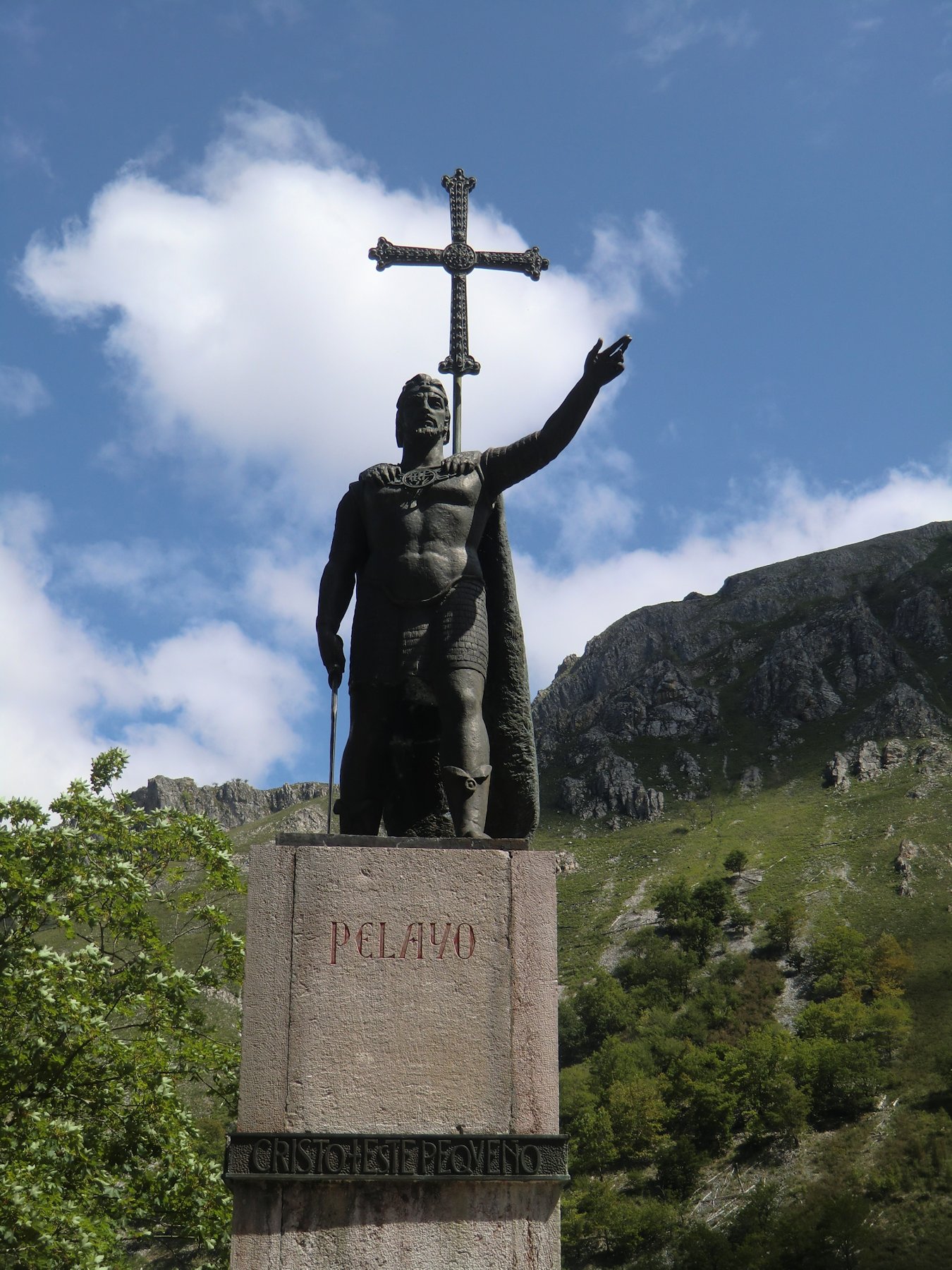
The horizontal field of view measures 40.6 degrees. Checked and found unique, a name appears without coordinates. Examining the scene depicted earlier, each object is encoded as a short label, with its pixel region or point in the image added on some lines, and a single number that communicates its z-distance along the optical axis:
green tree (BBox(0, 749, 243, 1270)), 12.34
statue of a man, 6.79
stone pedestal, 5.35
